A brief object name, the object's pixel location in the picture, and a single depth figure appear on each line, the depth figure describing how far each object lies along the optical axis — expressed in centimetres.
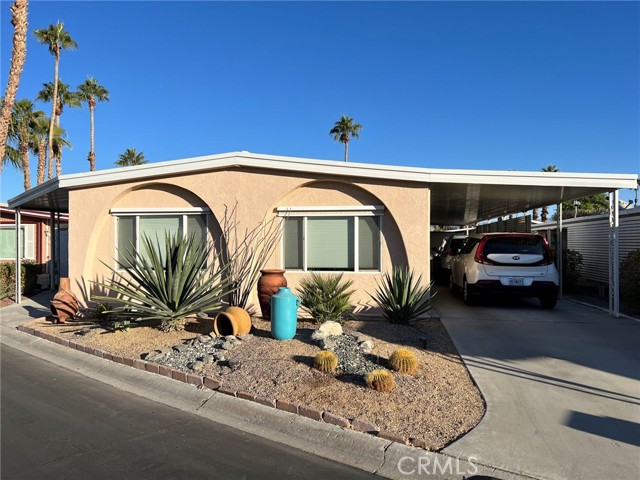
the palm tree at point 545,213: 3938
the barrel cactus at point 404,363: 543
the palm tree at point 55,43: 2651
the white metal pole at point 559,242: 1158
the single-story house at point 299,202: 903
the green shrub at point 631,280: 940
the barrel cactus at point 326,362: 549
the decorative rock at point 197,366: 585
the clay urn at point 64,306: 909
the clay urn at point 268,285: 840
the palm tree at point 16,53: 1252
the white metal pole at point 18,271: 1244
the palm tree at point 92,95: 3372
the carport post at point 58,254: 1564
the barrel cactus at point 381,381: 490
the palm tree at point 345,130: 4222
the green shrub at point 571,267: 1340
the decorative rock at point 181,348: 658
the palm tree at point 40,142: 2617
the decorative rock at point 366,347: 622
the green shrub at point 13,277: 1395
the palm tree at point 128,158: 4222
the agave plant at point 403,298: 825
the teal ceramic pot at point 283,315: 687
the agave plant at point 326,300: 817
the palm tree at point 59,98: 2888
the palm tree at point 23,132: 2402
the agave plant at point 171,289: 760
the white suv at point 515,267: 959
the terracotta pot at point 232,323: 727
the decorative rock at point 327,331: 677
